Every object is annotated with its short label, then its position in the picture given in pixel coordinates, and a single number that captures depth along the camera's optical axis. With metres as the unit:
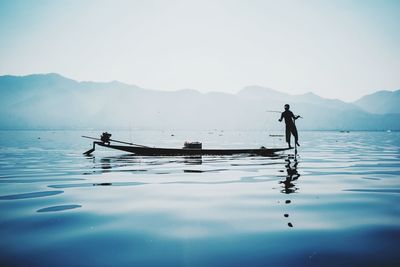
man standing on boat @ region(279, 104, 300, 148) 20.08
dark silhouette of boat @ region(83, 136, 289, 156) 24.44
